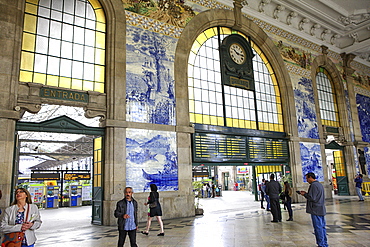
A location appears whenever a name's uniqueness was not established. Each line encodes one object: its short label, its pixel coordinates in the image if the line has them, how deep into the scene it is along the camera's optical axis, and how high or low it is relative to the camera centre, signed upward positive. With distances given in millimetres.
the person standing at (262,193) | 14133 -956
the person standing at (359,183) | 16470 -768
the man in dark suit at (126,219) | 5410 -745
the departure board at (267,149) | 15242 +1244
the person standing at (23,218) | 3934 -484
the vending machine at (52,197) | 21094 -1118
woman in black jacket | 8078 -764
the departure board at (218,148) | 12988 +1229
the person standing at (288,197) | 10195 -924
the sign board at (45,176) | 20641 +369
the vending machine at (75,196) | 22609 -1205
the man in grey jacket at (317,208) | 5887 -757
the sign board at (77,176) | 22172 +296
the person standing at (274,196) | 9844 -798
